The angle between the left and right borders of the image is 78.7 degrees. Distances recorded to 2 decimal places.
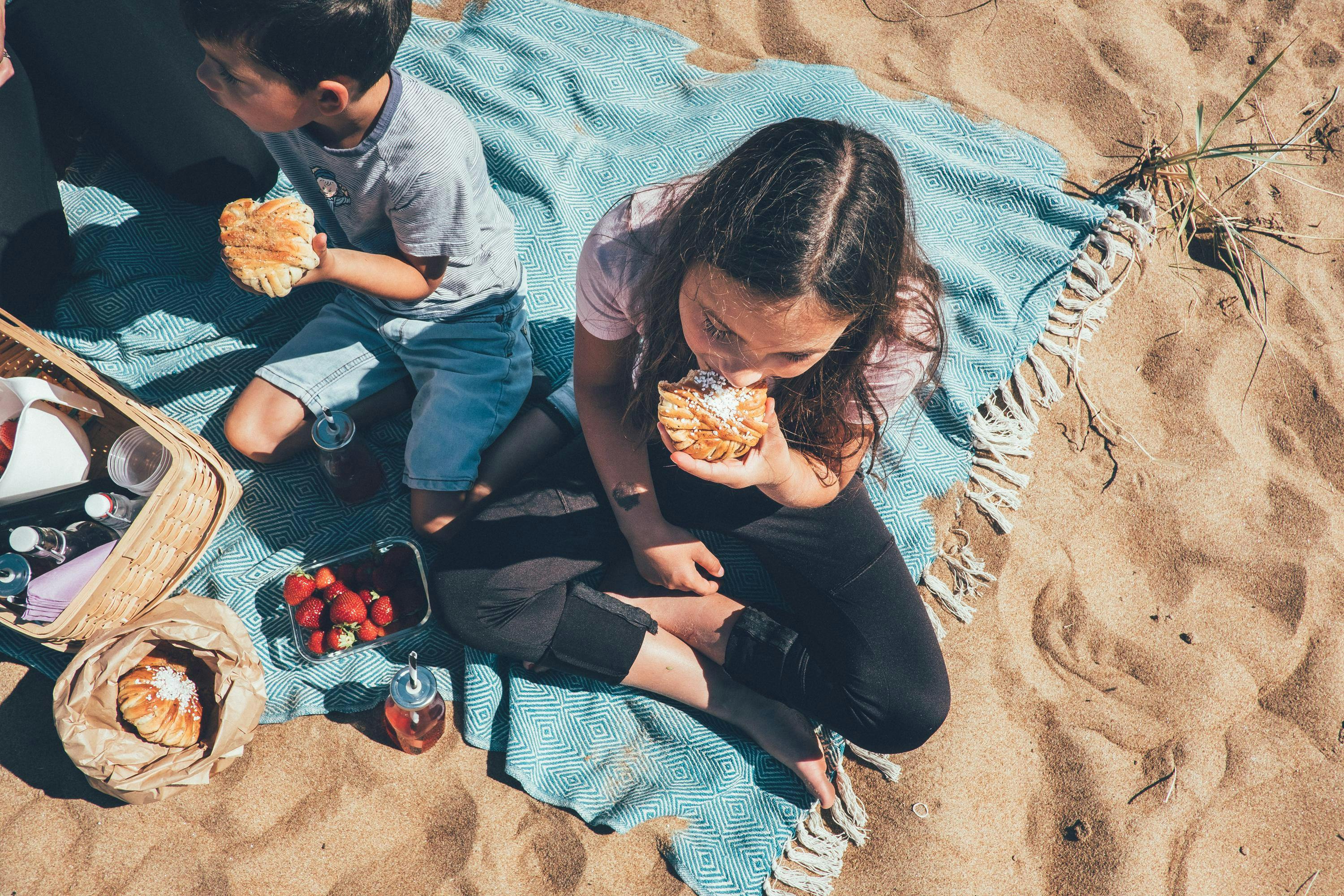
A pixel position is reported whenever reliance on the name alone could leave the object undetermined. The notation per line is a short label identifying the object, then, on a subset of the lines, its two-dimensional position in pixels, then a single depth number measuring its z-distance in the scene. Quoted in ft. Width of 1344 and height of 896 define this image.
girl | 5.75
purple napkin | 7.21
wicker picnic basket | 7.20
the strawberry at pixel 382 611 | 8.14
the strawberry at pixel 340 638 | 8.11
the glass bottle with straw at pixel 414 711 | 7.47
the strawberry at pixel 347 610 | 8.07
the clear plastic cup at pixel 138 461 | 7.72
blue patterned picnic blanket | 8.39
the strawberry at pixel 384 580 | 8.26
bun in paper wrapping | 7.04
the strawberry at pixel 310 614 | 8.16
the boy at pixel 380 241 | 6.12
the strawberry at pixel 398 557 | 8.39
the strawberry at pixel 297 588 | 8.21
